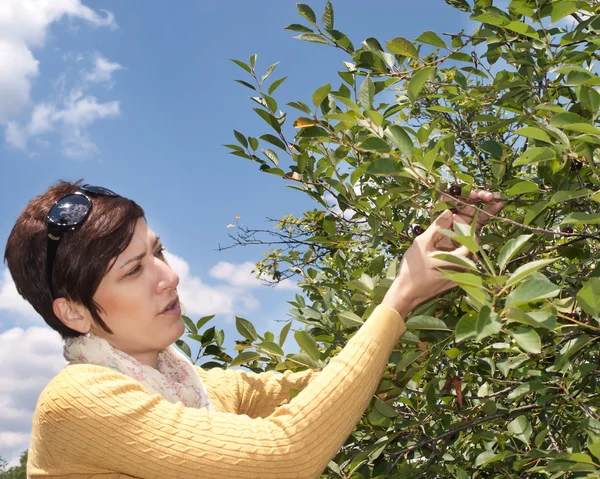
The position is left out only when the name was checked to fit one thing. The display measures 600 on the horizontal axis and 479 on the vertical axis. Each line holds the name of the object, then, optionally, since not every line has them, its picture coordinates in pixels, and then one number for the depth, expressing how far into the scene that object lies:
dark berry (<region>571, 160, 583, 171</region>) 1.85
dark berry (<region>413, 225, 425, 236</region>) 2.26
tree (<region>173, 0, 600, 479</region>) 1.70
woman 1.64
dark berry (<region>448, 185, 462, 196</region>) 1.87
